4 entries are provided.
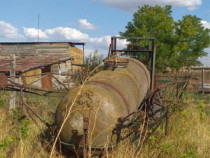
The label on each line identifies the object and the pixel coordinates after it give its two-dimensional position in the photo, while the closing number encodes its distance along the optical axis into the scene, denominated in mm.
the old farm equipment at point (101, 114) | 3928
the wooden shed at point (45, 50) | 25141
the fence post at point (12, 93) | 8797
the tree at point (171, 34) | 20406
